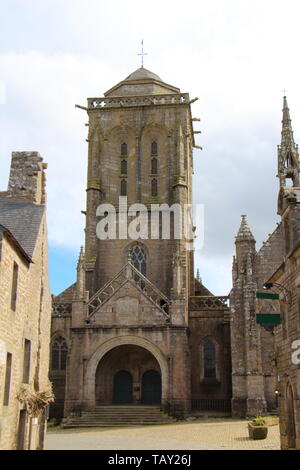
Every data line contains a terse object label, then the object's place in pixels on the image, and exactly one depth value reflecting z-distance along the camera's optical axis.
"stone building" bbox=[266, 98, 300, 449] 17.19
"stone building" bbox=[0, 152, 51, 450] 14.59
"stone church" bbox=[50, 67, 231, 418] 30.16
